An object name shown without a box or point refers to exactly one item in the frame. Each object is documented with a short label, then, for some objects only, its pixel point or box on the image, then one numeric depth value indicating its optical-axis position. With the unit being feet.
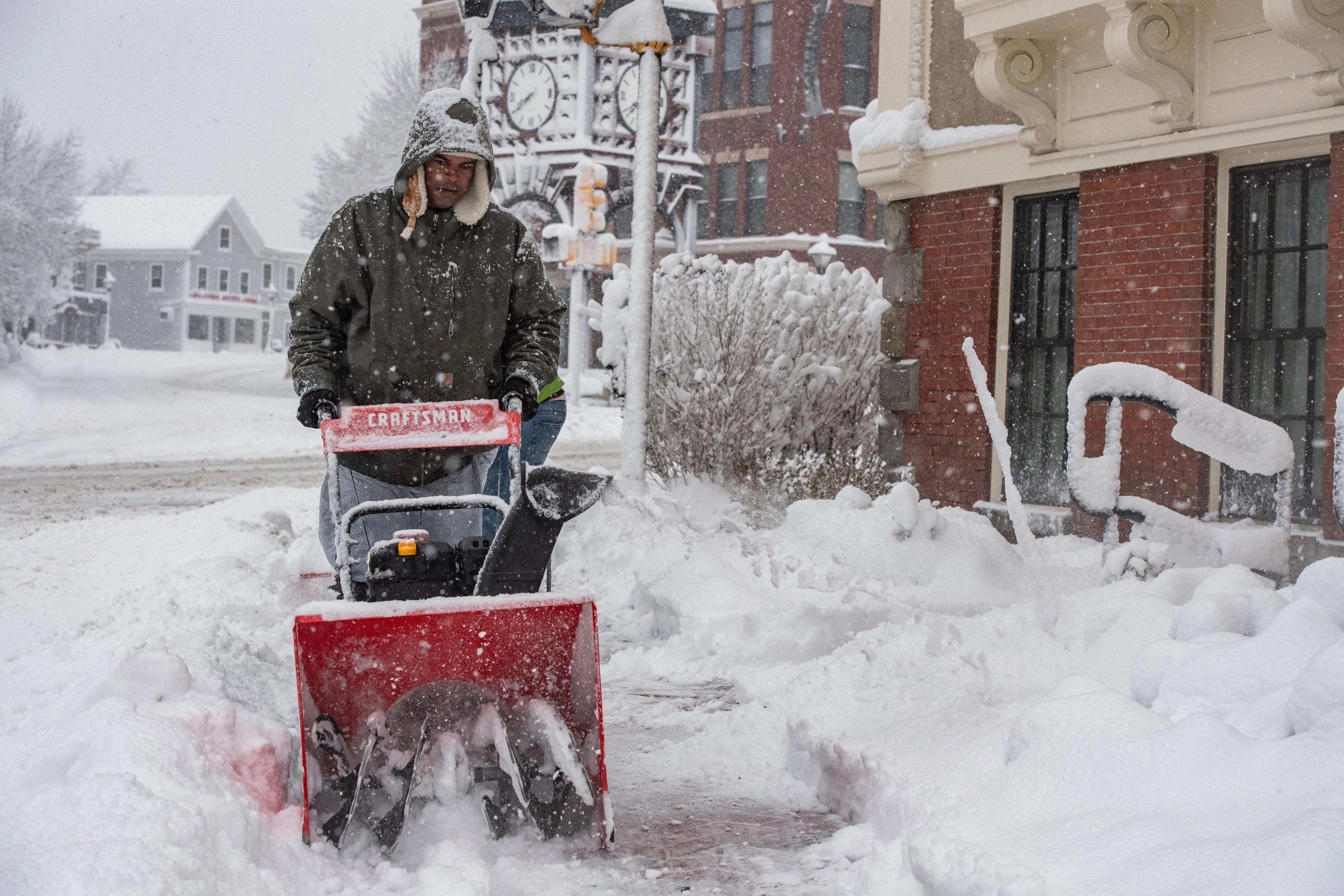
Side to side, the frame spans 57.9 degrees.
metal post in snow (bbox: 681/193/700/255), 108.68
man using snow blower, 13.98
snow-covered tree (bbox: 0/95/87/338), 121.08
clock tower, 102.27
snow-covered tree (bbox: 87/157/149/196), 283.59
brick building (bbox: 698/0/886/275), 106.83
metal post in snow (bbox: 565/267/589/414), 78.54
